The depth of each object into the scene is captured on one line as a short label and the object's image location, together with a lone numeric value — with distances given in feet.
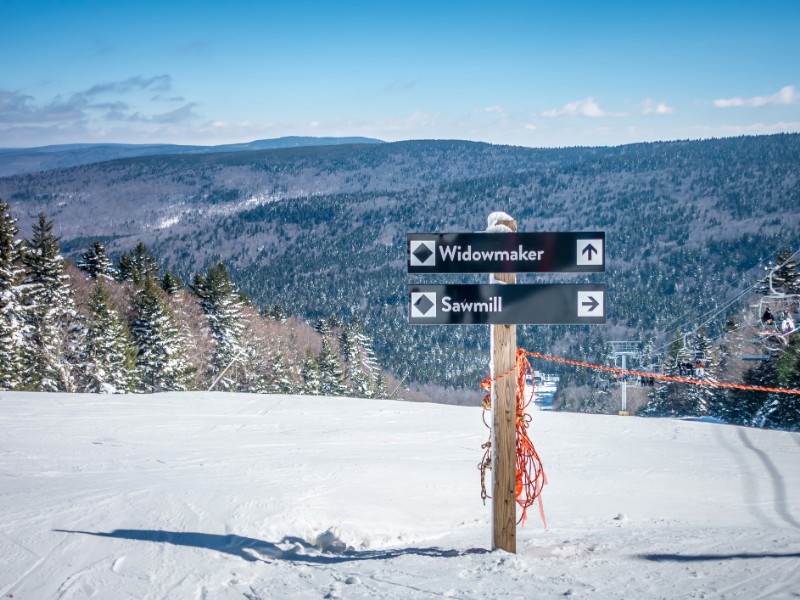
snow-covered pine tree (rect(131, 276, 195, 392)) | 136.46
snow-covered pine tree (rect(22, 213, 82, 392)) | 116.26
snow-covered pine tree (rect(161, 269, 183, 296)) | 171.71
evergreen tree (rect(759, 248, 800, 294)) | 108.37
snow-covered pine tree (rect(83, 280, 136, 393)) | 122.42
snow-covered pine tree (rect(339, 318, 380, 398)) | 209.46
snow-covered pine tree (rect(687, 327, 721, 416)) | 154.57
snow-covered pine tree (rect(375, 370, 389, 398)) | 240.53
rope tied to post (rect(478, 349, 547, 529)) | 24.57
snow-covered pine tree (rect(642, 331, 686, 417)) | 189.16
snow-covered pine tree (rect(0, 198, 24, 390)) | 104.68
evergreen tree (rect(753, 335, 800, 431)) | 106.73
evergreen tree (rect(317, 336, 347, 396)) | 185.98
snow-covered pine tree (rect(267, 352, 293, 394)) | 182.19
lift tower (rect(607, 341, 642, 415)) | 111.18
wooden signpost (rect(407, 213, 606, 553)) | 22.57
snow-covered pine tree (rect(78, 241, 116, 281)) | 179.32
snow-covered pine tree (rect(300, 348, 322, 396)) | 177.37
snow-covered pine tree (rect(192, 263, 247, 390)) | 168.55
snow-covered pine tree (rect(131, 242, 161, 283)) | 199.22
